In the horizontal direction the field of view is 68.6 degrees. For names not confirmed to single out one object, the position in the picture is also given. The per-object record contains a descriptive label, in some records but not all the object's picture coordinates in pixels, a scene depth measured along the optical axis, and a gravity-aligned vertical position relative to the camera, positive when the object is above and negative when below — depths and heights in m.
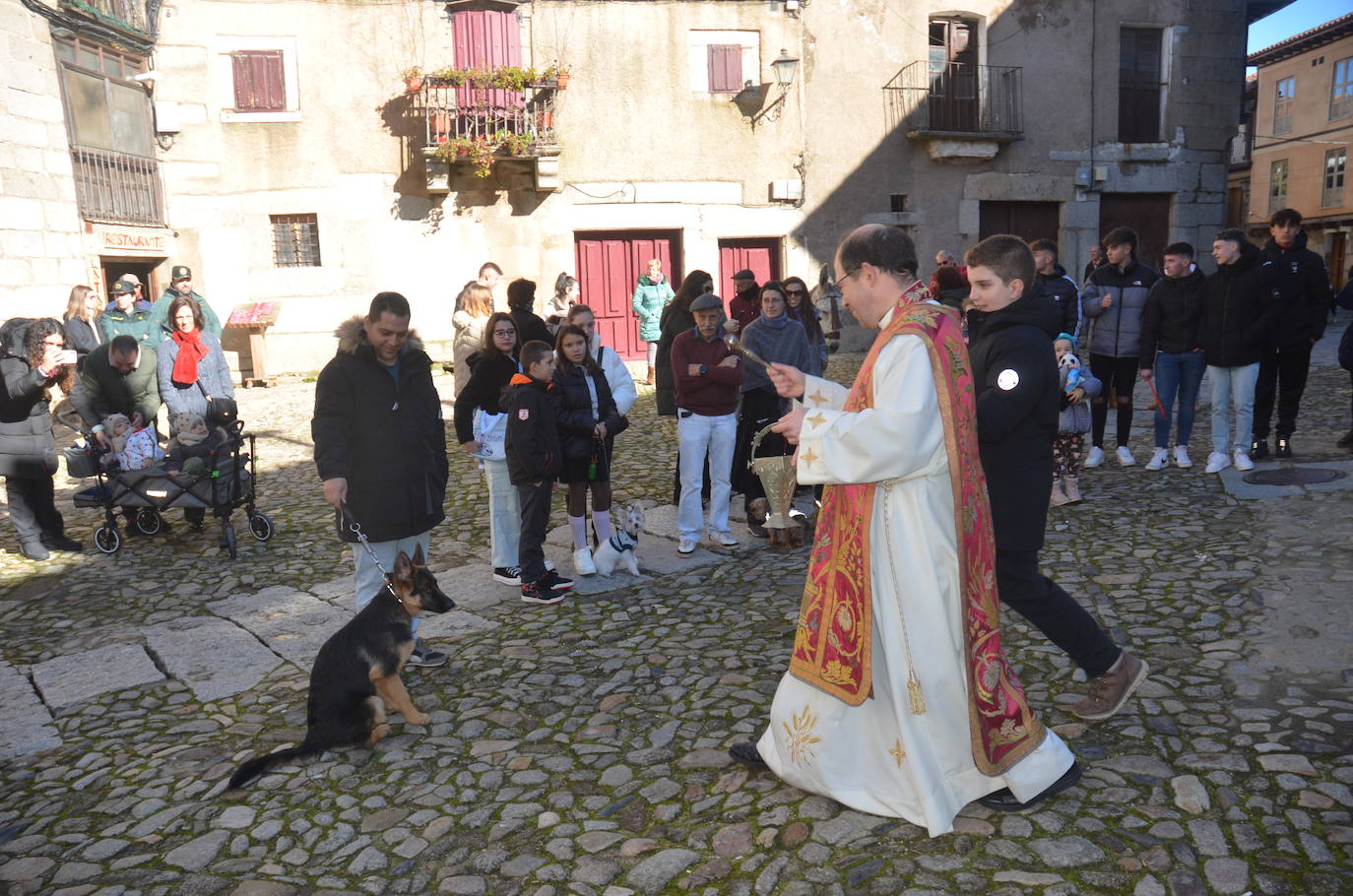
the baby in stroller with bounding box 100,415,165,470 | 7.61 -1.11
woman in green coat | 15.14 -0.28
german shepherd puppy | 4.16 -1.60
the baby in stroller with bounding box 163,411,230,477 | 7.45 -1.10
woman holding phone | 7.07 -0.90
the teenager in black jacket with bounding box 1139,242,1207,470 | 7.92 -0.60
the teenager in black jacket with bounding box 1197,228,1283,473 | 7.61 -0.45
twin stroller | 7.39 -1.42
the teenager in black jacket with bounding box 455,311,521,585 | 6.38 -0.87
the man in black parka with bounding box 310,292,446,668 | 4.65 -0.67
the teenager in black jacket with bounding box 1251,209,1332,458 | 7.86 -0.48
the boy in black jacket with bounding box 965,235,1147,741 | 3.50 -0.52
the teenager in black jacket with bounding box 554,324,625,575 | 6.12 -0.87
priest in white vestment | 3.12 -1.02
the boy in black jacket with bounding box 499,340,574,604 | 5.82 -0.99
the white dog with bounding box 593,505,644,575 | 6.49 -1.75
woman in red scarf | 7.97 -0.53
